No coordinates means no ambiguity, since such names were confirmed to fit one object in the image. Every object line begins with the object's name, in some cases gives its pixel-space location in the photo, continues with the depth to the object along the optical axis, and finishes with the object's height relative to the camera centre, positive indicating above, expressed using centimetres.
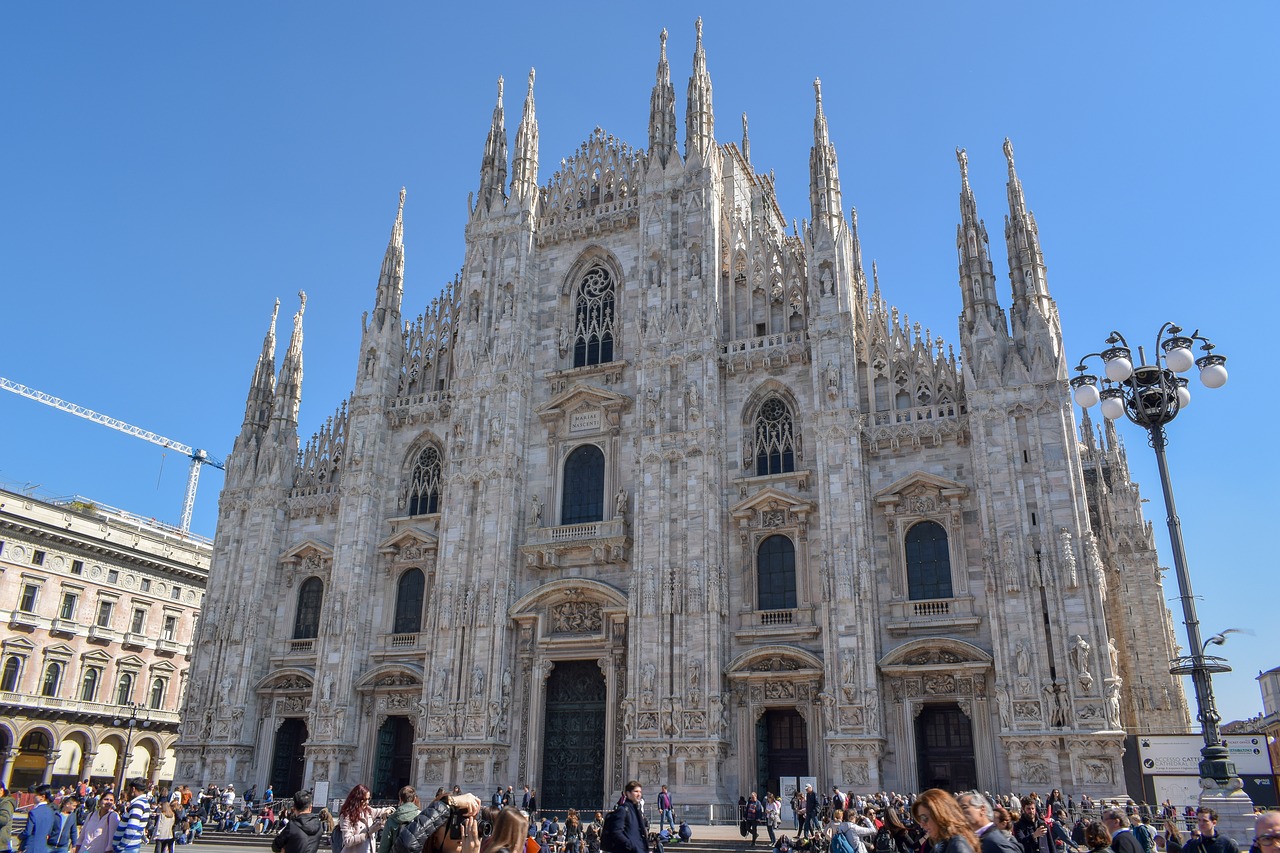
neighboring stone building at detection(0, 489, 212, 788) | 4331 +630
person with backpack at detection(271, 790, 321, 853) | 874 -40
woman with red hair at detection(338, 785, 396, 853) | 891 -31
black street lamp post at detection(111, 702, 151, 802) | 4676 +259
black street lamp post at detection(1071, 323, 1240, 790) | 1495 +624
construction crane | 10583 +3571
